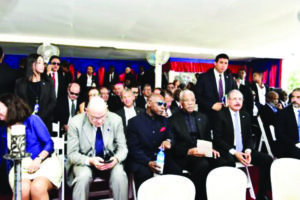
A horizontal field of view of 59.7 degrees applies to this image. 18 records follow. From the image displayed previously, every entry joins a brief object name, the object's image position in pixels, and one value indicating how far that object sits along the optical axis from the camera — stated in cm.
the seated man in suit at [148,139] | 246
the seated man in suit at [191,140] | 257
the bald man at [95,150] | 220
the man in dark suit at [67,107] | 350
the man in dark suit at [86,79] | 765
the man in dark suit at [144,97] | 459
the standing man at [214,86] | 327
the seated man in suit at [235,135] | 278
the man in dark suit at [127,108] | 336
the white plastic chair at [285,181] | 177
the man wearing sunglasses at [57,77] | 363
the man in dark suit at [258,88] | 507
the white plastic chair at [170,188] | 144
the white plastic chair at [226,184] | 160
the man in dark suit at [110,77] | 920
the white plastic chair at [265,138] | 335
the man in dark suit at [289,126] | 308
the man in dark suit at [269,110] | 387
